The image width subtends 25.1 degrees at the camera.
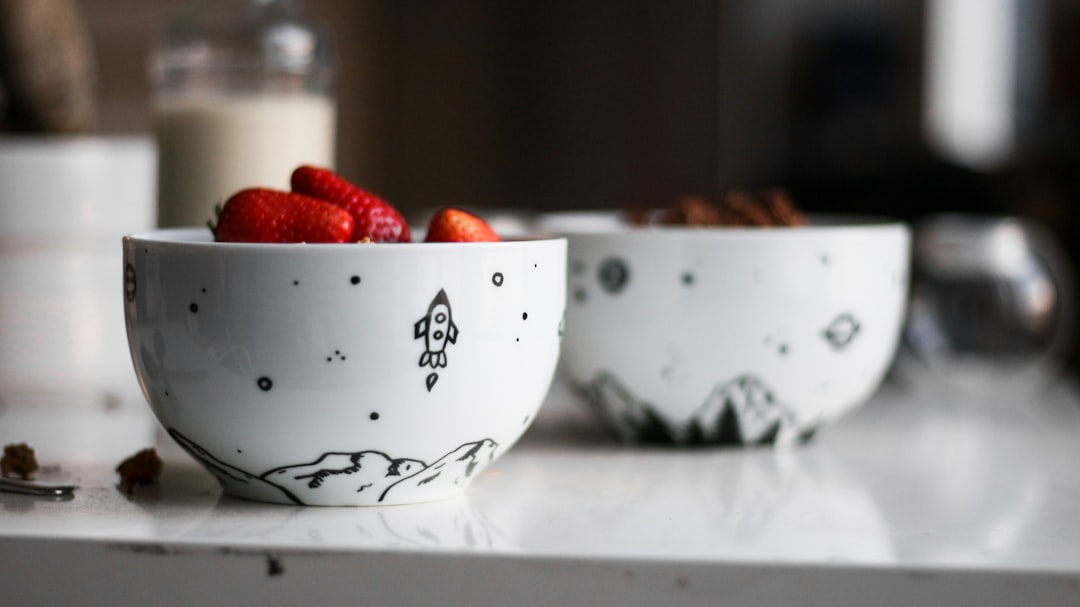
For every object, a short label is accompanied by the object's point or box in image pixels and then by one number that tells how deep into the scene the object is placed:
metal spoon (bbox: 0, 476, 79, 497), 0.72
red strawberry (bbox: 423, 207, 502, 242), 0.72
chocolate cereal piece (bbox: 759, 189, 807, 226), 0.82
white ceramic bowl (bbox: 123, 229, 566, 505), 0.68
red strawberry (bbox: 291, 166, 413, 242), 0.73
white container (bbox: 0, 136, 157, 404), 0.90
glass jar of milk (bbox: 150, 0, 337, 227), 0.97
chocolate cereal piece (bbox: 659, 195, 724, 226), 0.82
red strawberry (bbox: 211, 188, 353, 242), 0.71
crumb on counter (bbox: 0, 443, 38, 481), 0.73
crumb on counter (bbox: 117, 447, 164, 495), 0.73
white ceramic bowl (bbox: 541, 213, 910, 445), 0.79
